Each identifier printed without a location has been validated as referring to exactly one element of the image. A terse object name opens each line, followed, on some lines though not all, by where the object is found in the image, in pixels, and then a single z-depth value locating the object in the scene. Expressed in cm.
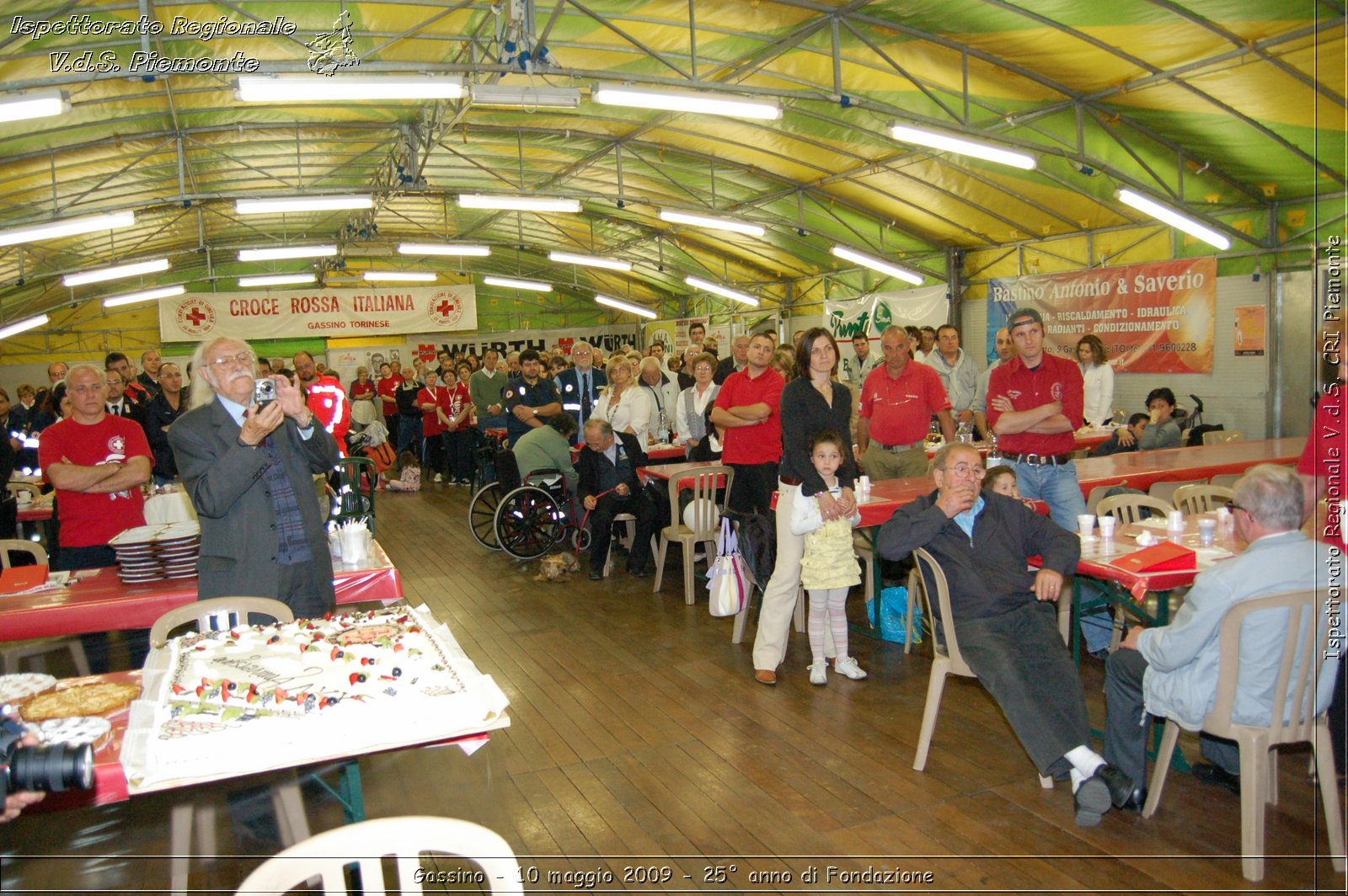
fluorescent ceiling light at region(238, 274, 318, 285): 1753
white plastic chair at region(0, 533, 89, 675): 463
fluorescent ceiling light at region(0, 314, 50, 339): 1586
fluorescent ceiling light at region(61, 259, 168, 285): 1315
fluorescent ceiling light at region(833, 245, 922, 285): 1383
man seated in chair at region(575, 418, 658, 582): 678
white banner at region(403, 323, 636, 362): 2178
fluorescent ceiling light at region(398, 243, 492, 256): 1413
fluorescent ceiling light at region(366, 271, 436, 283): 1849
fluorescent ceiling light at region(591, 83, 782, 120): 725
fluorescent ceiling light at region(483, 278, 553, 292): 1984
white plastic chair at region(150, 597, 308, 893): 292
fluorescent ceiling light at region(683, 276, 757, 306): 1855
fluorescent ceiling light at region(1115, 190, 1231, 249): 913
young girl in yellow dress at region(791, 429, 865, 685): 429
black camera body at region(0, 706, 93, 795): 163
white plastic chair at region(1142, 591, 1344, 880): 258
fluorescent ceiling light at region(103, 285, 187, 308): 1663
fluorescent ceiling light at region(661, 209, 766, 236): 1246
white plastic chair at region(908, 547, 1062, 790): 342
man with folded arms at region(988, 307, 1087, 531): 445
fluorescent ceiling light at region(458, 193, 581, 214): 1116
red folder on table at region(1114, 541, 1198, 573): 337
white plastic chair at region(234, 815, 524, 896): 160
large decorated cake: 201
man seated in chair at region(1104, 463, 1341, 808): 259
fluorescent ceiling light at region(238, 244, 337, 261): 1355
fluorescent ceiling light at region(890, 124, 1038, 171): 829
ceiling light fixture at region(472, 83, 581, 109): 738
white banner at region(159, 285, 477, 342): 1897
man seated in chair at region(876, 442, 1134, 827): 316
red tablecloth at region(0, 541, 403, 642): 340
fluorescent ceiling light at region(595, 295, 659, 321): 2228
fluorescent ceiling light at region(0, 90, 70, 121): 584
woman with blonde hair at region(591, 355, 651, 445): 741
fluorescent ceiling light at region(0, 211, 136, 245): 957
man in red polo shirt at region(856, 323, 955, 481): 575
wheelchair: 759
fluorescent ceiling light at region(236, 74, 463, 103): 641
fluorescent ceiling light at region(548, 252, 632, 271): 1530
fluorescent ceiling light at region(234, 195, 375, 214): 1083
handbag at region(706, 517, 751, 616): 484
